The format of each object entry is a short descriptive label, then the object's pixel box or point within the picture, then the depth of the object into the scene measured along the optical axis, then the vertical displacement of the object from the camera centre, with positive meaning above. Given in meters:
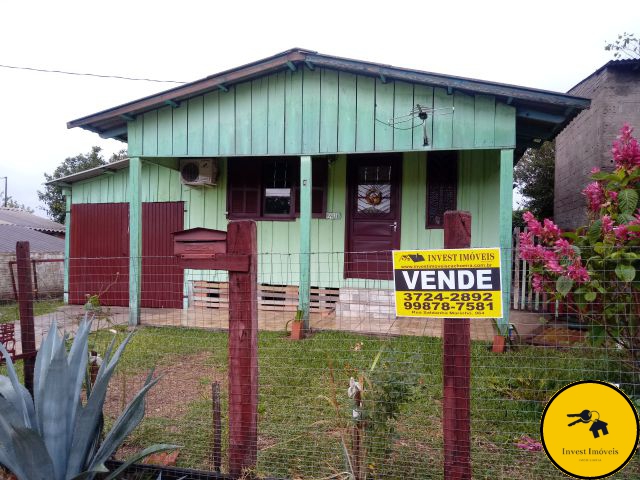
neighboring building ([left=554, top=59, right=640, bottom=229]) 8.56 +2.45
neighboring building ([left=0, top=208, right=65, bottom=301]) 11.99 -0.37
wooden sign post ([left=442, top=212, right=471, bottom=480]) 2.44 -0.74
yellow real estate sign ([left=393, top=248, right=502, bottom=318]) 2.37 -0.21
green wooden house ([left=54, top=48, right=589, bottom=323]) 6.53 +1.40
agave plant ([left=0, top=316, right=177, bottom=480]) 2.39 -1.00
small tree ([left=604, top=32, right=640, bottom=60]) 11.80 +5.23
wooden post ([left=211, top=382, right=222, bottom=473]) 2.89 -1.23
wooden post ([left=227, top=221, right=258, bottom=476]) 2.80 -0.70
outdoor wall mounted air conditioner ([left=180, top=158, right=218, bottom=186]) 9.04 +1.37
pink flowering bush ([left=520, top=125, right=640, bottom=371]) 3.13 -0.08
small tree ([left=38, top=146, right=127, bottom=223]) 29.59 +4.81
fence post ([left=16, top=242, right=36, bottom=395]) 3.49 -0.54
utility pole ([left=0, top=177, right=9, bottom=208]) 47.26 +4.71
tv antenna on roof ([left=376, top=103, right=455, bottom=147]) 6.54 +1.82
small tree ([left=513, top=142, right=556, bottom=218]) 17.62 +2.76
